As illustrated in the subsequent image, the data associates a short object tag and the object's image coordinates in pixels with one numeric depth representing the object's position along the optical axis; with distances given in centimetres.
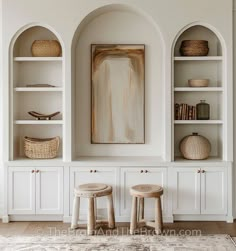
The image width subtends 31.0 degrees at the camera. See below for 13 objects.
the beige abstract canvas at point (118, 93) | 530
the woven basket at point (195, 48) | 501
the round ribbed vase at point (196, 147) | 498
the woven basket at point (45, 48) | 508
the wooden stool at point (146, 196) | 446
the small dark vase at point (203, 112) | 512
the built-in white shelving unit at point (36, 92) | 532
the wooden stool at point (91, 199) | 445
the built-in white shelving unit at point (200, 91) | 528
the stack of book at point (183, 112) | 507
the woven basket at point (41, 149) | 503
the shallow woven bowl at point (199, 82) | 504
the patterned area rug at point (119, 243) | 404
